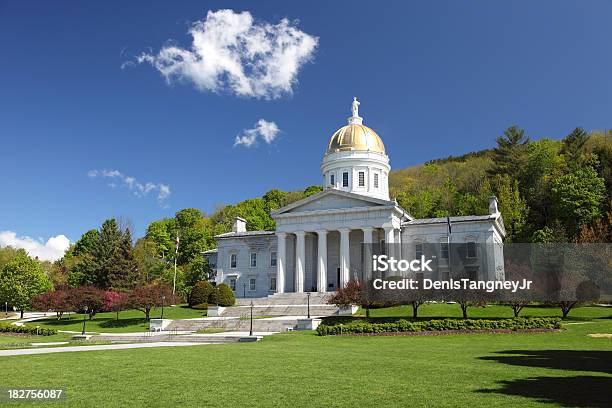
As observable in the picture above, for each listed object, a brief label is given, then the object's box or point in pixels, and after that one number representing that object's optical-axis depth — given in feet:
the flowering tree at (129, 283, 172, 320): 162.91
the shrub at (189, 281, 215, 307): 195.62
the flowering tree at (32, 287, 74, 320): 174.29
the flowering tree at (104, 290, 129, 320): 165.07
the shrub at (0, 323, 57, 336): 140.05
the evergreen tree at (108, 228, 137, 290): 230.68
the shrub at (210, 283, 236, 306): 189.98
